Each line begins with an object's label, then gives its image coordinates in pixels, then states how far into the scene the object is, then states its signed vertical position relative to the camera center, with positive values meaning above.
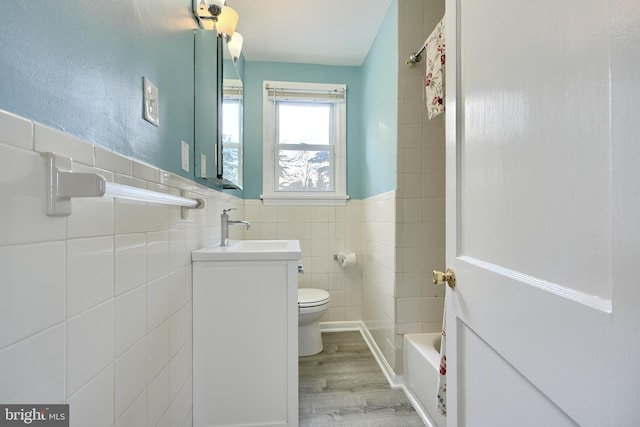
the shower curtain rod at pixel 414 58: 1.62 +0.95
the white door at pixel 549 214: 0.36 +0.00
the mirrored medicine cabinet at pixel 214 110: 1.26 +0.56
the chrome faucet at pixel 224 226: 1.57 -0.05
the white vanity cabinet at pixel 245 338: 1.21 -0.54
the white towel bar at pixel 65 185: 0.46 +0.06
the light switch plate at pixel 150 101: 0.80 +0.35
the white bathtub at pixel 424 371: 1.35 -0.83
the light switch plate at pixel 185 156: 1.10 +0.25
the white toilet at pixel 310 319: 1.93 -0.73
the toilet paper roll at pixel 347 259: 2.43 -0.37
